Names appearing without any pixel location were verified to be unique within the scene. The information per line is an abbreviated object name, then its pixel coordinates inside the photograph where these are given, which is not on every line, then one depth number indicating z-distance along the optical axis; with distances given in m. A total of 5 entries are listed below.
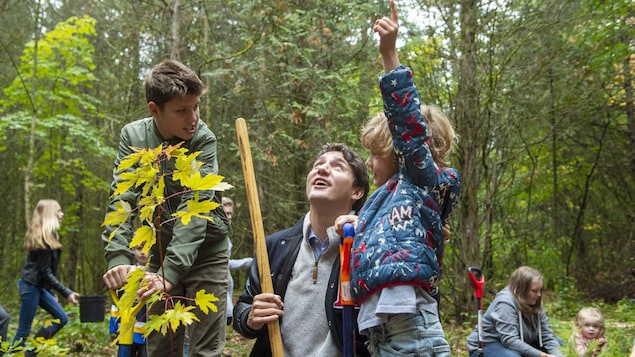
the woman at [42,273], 6.27
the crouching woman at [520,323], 5.05
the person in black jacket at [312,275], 2.39
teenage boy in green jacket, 2.53
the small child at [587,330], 5.21
